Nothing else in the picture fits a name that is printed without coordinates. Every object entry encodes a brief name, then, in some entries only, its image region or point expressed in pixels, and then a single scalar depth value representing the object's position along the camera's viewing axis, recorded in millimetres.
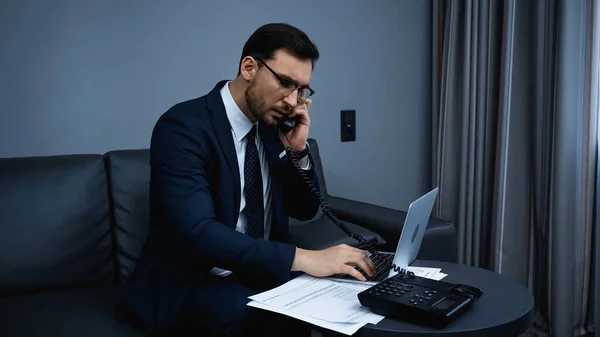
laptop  1241
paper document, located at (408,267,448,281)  1296
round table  1000
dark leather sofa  1553
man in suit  1259
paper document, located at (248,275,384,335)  1007
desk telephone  1008
